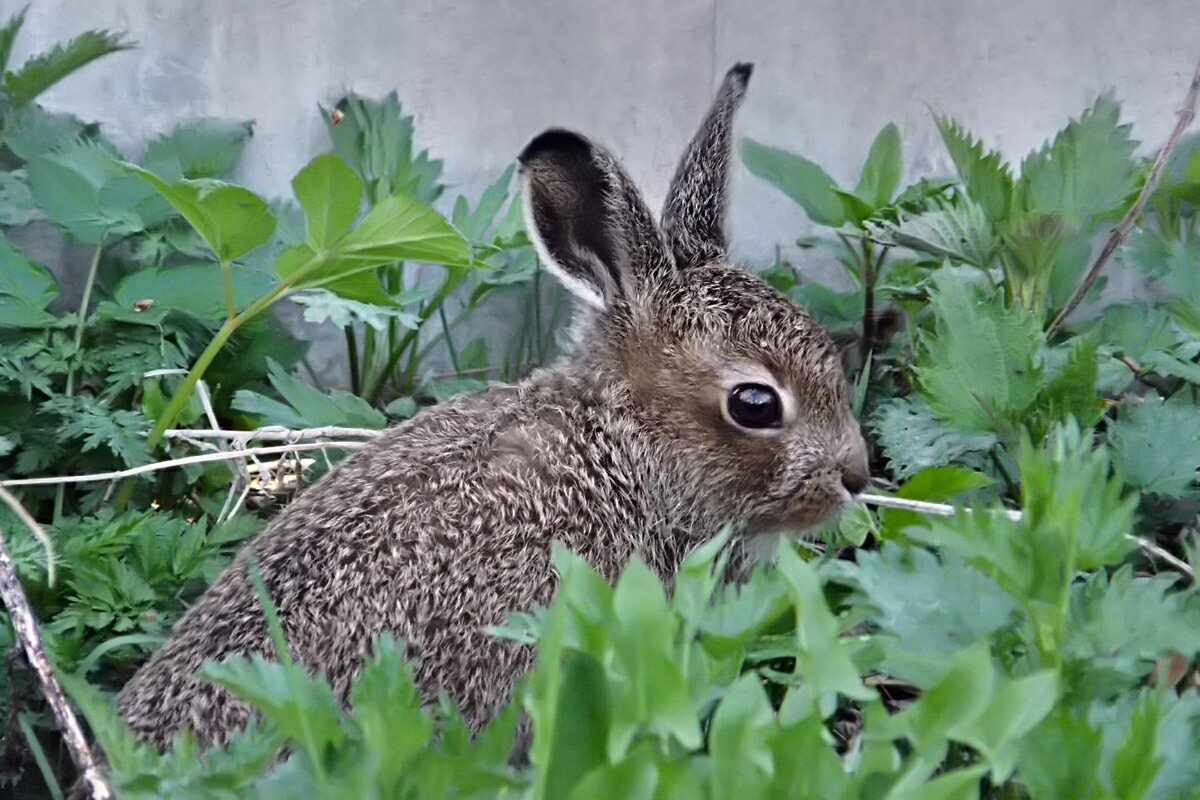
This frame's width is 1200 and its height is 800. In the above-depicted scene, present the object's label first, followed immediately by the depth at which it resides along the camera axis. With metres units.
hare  4.64
